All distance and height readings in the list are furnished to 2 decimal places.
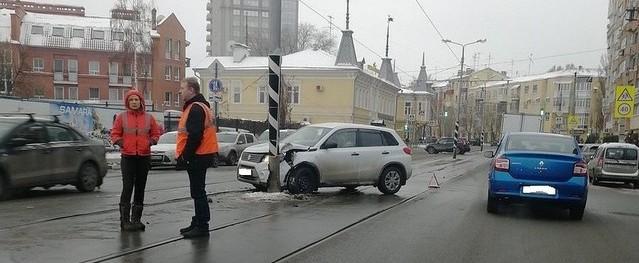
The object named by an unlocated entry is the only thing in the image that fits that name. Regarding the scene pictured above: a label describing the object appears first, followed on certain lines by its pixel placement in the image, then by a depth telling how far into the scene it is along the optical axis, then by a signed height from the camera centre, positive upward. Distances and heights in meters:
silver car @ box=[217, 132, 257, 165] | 24.30 -1.72
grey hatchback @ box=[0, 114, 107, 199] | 10.56 -1.13
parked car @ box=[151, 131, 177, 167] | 20.58 -1.93
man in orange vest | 7.29 -0.54
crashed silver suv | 12.48 -1.19
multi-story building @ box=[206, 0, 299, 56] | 121.19 +17.73
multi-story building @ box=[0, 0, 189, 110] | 63.53 +4.62
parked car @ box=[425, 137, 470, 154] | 56.25 -3.53
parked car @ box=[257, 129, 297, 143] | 26.12 -1.53
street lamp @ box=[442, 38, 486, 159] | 49.43 +5.80
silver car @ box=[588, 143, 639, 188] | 21.36 -1.78
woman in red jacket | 7.58 -0.64
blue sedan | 10.12 -1.15
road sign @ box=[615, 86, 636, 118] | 29.72 +0.72
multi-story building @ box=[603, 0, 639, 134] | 50.06 +5.86
